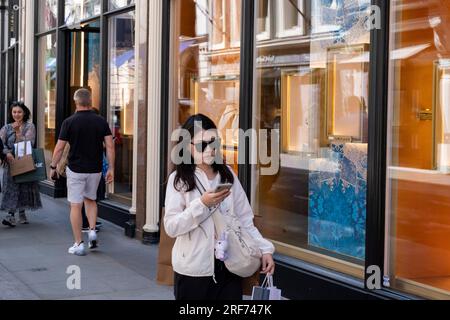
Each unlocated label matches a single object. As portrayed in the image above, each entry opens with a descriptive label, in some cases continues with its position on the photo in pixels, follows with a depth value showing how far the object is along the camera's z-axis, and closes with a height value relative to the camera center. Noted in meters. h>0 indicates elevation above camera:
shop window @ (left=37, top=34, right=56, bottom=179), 13.79 +0.64
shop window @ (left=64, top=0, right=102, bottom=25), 11.66 +2.03
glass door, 12.27 +1.18
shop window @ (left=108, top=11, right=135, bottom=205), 10.44 +0.45
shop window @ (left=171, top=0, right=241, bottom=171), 7.94 +0.77
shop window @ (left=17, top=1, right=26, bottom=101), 15.12 +1.54
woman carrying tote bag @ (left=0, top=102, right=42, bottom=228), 9.99 -0.64
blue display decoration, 6.24 -0.70
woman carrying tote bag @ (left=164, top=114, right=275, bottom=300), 3.71 -0.48
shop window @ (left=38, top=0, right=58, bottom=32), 13.62 +2.22
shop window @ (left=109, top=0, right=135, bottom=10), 10.15 +1.83
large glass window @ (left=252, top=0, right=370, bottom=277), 6.33 -0.02
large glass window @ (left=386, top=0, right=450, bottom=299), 5.78 -0.16
